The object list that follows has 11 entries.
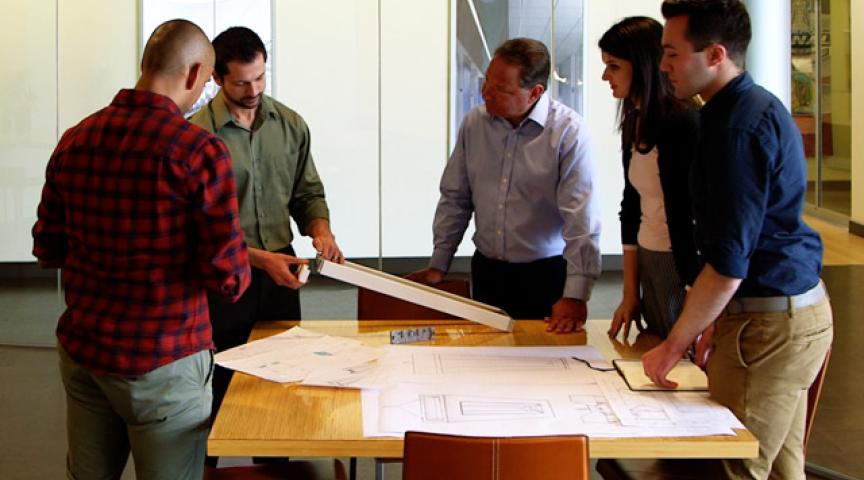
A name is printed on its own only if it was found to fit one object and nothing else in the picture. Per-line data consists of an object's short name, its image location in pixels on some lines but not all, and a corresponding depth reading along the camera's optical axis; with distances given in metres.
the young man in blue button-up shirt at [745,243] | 2.27
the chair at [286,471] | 2.83
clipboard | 2.51
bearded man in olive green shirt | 3.50
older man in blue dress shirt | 3.47
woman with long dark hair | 2.86
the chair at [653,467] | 2.72
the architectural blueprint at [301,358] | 2.62
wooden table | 2.16
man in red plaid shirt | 2.28
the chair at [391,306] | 3.57
